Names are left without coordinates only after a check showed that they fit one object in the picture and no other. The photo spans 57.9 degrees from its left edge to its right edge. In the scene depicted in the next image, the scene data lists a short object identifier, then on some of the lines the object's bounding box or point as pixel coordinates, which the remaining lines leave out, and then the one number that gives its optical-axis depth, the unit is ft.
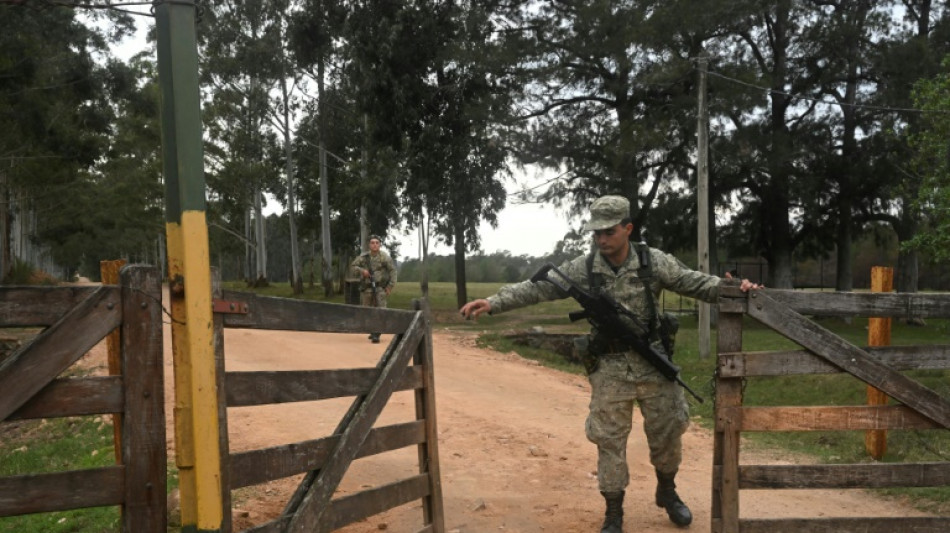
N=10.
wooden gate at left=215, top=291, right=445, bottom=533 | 12.25
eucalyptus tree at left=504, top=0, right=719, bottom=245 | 78.69
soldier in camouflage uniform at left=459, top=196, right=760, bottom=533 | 18.02
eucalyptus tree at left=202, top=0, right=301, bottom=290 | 118.73
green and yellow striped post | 10.28
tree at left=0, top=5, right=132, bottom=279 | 73.82
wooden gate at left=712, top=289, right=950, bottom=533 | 15.47
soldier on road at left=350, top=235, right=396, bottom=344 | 48.73
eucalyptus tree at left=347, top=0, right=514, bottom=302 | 84.33
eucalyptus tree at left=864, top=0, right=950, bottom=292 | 80.18
